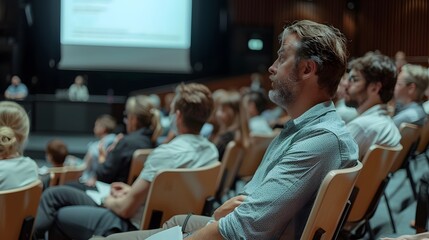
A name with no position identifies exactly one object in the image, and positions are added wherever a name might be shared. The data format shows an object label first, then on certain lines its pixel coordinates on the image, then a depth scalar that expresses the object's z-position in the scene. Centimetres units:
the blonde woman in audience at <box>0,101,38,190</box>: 255
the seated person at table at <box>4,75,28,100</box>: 1279
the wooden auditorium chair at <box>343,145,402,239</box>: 278
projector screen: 1252
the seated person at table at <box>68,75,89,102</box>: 1281
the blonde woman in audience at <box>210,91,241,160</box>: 450
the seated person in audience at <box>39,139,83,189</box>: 498
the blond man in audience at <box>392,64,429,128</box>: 446
